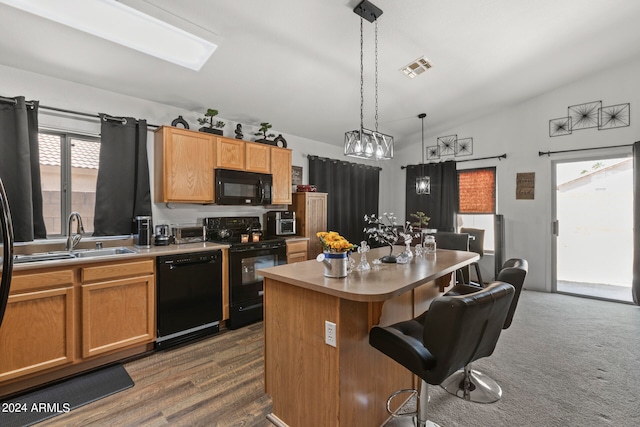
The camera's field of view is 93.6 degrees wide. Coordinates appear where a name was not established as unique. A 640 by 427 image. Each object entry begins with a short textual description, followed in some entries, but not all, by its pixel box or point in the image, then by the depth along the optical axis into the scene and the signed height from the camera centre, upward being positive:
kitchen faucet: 2.65 -0.21
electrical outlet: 1.56 -0.63
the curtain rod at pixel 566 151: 4.15 +0.93
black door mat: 1.95 -1.31
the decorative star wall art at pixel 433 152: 5.87 +1.20
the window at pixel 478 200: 5.27 +0.22
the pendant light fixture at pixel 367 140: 2.53 +0.66
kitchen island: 1.56 -0.74
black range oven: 3.31 -0.56
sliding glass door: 4.26 -0.22
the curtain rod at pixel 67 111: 2.49 +0.95
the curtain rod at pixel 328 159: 4.99 +0.93
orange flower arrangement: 1.76 -0.18
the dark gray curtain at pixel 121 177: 3.04 +0.37
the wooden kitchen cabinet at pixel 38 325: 2.08 -0.81
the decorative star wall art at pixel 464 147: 5.45 +1.21
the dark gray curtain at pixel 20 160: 2.51 +0.45
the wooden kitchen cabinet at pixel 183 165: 3.17 +0.52
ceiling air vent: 3.38 +1.70
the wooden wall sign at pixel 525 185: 4.84 +0.45
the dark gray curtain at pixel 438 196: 5.51 +0.33
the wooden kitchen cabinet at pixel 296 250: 3.96 -0.51
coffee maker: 3.05 -0.19
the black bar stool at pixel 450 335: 1.30 -0.58
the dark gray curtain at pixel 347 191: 5.14 +0.41
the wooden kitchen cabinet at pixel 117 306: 2.38 -0.79
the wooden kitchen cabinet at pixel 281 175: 4.11 +0.52
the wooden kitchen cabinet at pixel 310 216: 4.43 -0.05
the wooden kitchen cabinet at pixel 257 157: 3.80 +0.72
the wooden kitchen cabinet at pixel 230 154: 3.53 +0.71
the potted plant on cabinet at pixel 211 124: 3.42 +1.06
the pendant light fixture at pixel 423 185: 4.63 +0.43
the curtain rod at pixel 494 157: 5.07 +0.96
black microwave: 3.52 +0.31
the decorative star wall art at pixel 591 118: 4.15 +1.37
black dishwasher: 2.79 -0.82
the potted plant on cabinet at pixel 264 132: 4.03 +1.10
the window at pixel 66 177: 2.85 +0.35
